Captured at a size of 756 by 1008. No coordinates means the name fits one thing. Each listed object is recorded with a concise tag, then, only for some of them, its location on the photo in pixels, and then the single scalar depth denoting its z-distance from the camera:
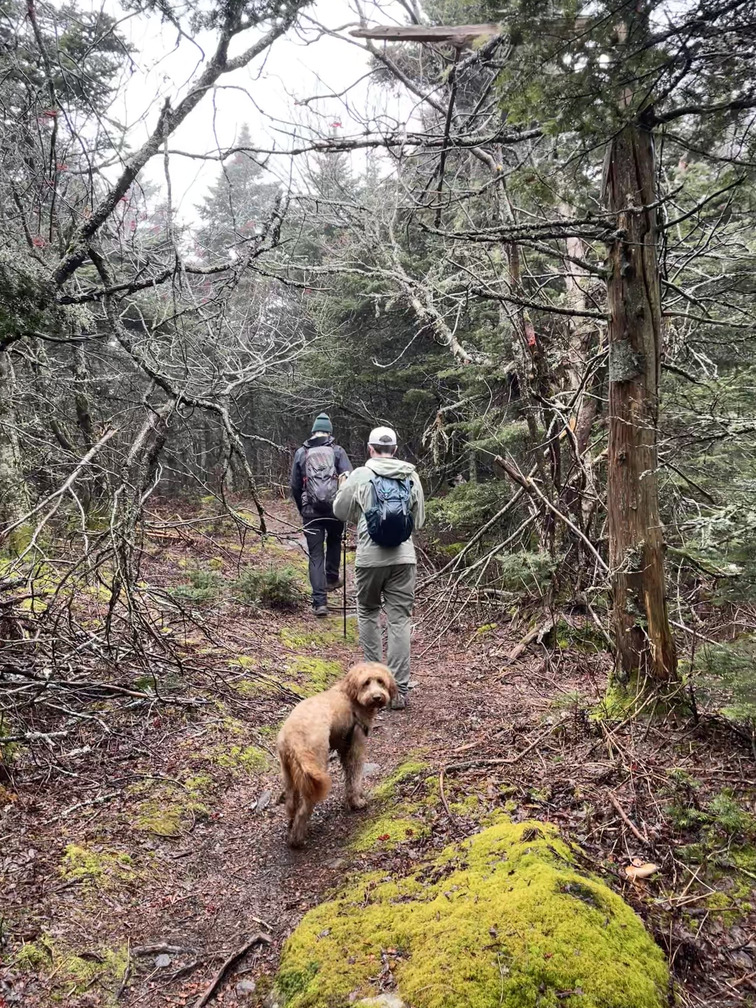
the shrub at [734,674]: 2.98
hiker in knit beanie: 8.49
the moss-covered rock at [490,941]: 1.99
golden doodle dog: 3.47
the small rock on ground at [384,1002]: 2.03
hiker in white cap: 5.66
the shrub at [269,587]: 8.10
